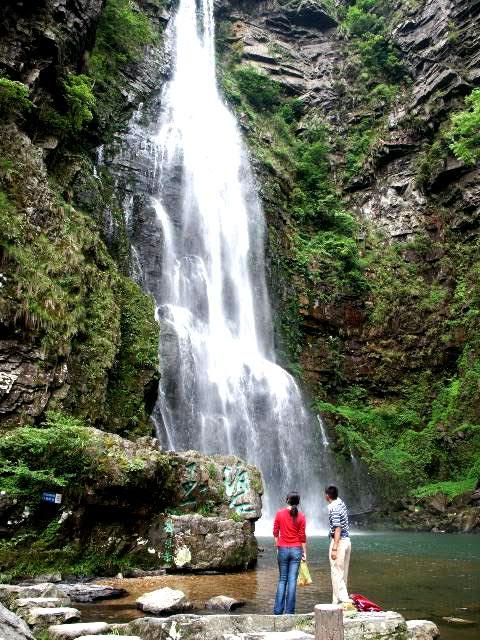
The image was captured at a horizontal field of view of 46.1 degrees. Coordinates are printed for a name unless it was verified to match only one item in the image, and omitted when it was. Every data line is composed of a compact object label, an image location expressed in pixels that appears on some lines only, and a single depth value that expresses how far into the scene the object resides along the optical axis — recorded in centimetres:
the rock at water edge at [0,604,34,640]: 371
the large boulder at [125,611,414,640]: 441
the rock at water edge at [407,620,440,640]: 444
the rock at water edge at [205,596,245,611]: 604
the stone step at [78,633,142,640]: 404
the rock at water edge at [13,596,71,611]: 512
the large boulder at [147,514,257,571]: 838
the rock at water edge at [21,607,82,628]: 473
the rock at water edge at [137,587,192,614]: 571
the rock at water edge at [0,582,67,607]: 552
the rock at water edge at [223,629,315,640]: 411
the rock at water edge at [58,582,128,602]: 633
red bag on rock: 536
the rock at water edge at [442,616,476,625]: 555
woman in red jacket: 563
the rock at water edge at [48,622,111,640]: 427
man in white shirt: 573
